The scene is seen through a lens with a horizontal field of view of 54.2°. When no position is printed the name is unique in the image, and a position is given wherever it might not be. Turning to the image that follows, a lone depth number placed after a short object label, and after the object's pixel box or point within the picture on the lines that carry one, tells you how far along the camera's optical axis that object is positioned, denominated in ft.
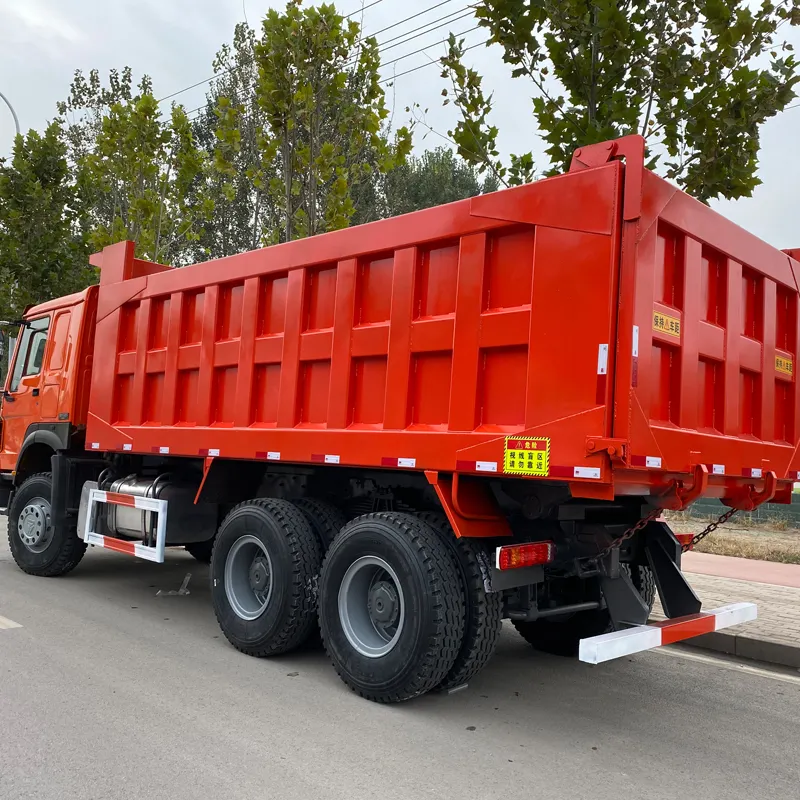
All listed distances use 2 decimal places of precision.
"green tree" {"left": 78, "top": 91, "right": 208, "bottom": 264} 48.08
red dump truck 12.95
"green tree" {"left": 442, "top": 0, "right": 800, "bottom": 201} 21.08
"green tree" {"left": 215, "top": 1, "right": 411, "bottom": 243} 32.24
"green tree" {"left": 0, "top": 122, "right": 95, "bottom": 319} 54.75
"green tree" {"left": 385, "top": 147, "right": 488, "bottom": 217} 85.40
